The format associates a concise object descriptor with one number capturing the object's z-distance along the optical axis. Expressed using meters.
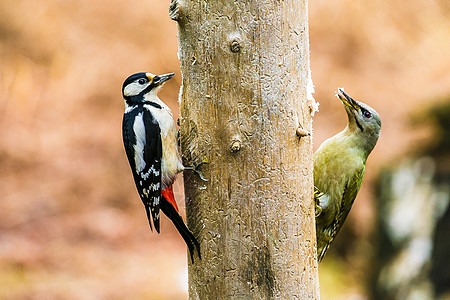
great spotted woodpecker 5.90
